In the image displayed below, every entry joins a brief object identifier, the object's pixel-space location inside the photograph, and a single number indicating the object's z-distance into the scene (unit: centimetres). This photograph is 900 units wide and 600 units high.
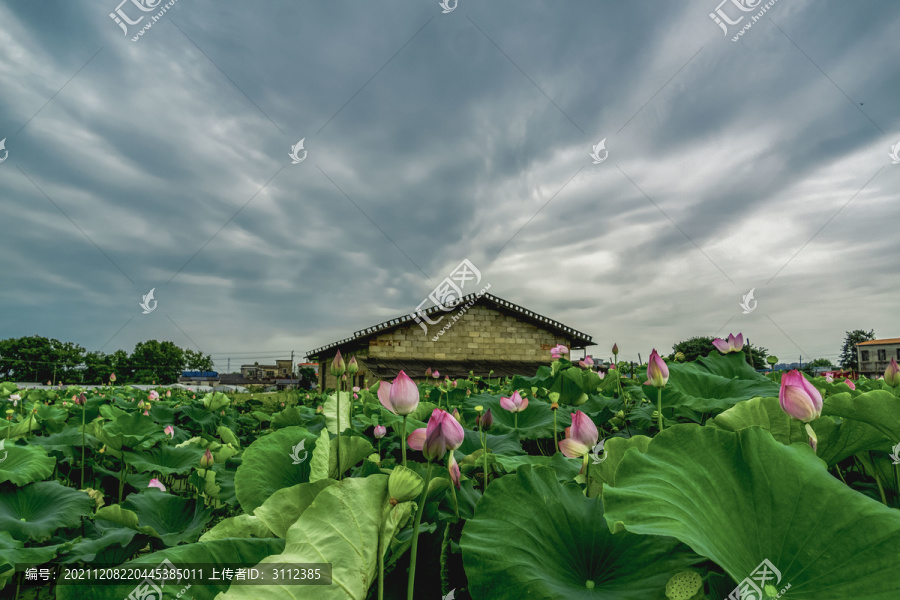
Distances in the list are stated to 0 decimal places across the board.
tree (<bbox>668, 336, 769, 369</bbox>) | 1641
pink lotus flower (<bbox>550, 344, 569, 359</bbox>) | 230
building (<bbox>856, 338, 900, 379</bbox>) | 3753
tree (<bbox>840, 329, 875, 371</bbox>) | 4122
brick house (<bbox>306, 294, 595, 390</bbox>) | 1424
